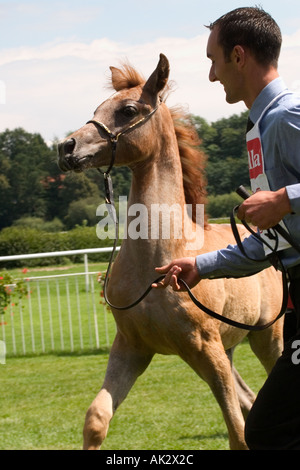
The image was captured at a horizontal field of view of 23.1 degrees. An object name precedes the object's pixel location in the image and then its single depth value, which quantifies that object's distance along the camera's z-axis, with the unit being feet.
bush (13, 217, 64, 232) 114.93
